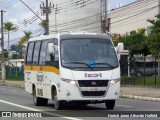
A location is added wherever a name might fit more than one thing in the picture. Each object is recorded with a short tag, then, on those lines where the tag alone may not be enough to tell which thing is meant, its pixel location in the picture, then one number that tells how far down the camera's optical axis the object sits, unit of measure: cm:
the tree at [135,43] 4281
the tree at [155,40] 3472
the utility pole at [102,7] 7391
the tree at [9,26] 10819
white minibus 1844
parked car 4322
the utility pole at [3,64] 6347
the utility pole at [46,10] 4550
